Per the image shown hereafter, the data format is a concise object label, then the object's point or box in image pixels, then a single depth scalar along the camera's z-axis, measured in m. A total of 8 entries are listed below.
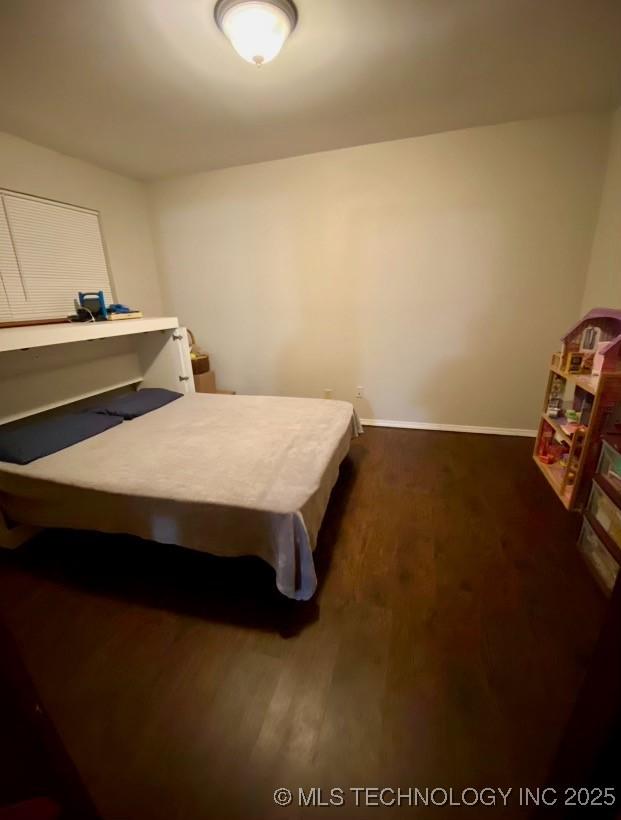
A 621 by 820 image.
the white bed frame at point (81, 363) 2.03
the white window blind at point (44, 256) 2.38
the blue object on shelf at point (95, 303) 2.66
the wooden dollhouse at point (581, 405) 1.78
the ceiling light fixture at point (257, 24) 1.37
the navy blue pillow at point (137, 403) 2.46
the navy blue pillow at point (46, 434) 1.78
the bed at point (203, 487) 1.38
